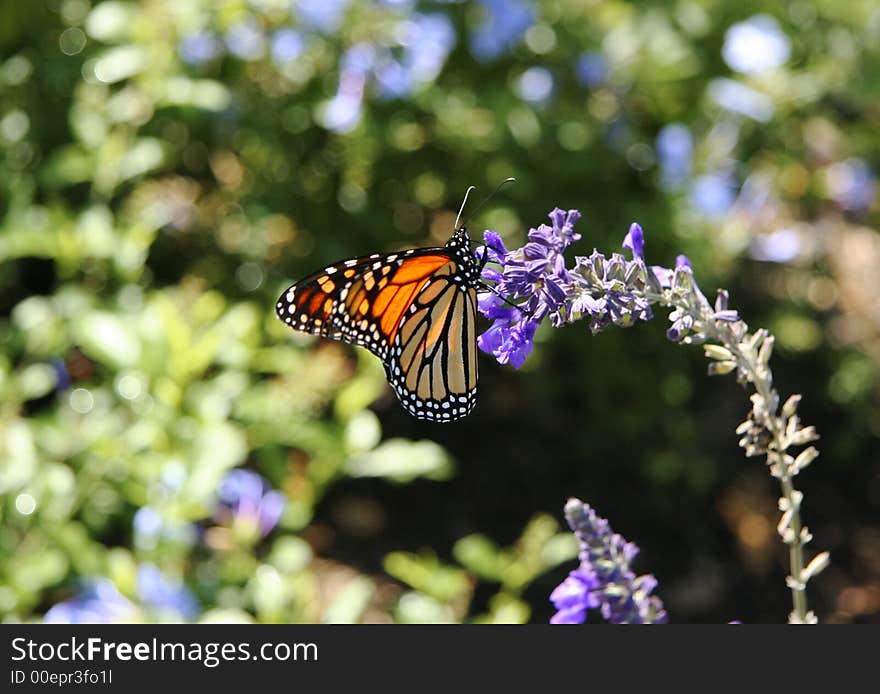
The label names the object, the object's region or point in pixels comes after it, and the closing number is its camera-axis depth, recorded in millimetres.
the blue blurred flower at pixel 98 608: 2289
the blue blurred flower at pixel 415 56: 3295
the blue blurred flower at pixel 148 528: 2443
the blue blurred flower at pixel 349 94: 3332
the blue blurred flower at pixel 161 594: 2340
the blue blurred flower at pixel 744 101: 3521
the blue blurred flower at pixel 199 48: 3180
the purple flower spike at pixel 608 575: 1181
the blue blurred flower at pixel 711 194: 3598
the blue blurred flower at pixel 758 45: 3467
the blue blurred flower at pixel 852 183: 4301
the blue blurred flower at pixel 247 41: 3336
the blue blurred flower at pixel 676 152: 3598
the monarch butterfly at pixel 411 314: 1875
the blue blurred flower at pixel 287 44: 3293
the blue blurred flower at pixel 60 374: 2986
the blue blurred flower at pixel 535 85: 3488
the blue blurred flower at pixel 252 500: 2678
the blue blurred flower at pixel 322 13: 3234
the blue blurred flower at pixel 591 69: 3504
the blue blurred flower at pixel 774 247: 4086
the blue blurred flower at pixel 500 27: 3361
